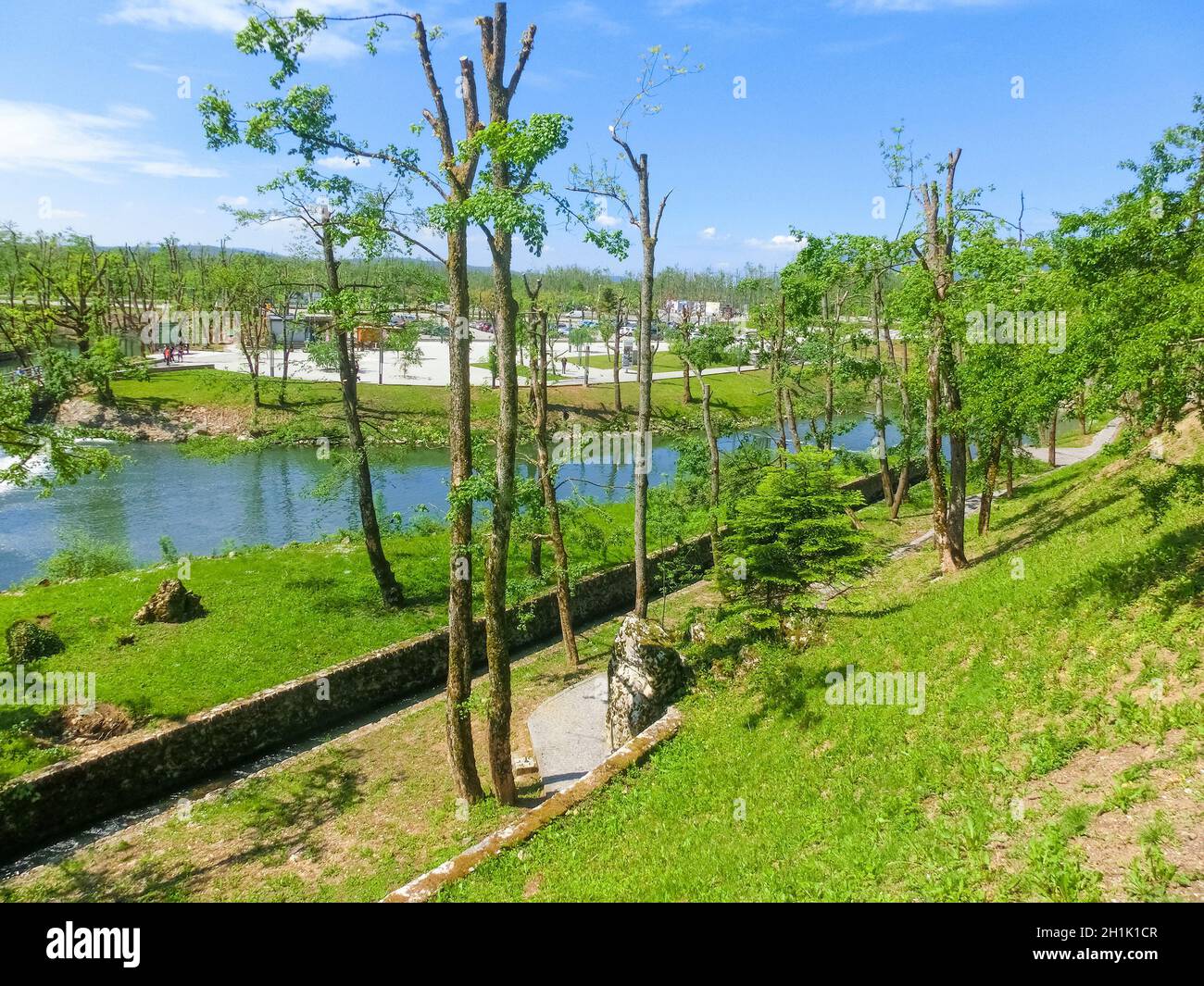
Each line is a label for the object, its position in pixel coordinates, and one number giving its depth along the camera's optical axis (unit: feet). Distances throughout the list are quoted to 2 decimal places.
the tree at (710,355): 88.43
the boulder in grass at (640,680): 50.06
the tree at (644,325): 54.13
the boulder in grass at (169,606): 65.57
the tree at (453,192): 34.45
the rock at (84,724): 51.47
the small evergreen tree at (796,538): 48.85
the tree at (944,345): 56.80
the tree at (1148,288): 30.22
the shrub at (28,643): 57.82
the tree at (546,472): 63.16
